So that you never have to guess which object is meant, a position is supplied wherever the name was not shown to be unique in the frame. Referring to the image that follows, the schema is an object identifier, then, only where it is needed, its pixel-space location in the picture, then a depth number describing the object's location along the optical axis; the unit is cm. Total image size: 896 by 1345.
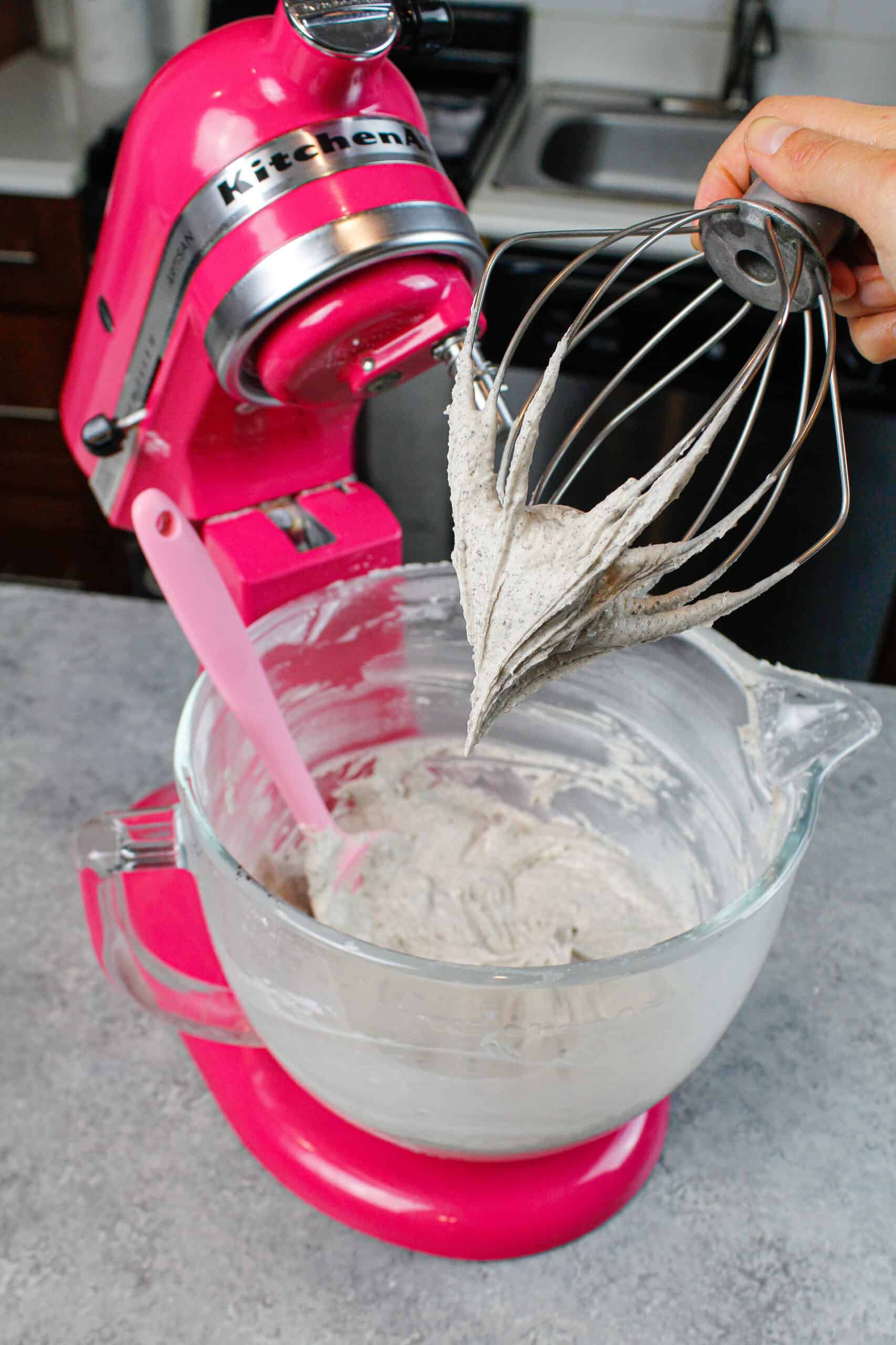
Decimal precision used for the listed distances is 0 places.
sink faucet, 180
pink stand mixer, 56
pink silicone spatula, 58
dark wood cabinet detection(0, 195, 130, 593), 167
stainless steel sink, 188
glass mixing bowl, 49
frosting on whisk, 46
